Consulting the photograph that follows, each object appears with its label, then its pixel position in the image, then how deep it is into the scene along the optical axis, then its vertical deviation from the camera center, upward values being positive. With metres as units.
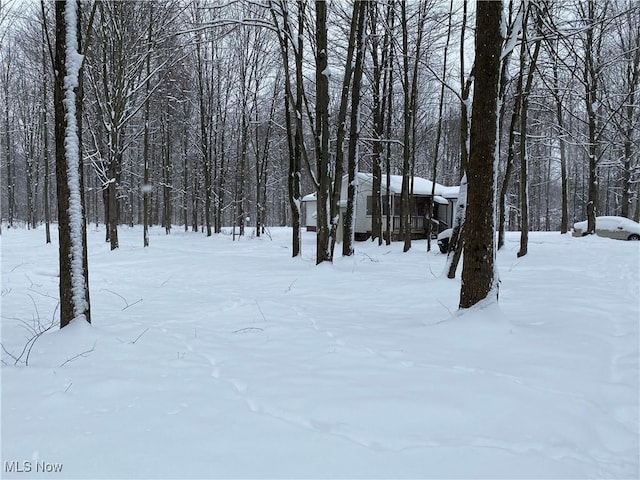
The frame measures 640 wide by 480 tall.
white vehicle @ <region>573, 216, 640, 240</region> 22.26 -0.18
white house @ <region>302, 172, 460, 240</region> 25.61 +1.30
